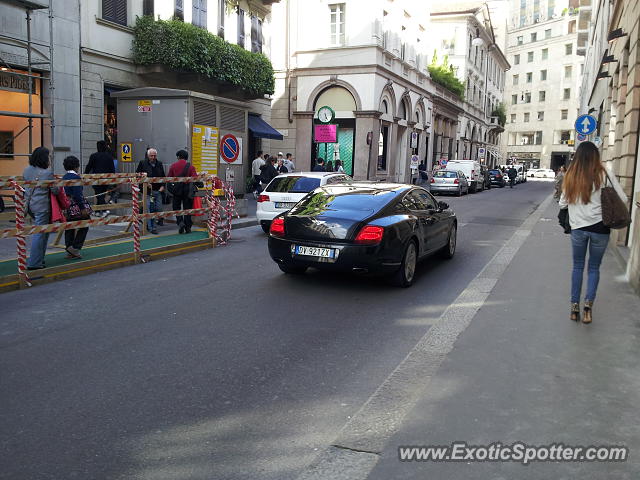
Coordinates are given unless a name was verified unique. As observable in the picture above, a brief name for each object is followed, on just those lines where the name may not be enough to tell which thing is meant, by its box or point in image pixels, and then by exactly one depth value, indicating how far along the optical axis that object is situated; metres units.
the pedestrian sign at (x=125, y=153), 17.09
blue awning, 24.78
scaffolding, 13.40
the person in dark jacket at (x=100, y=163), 14.17
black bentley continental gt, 7.52
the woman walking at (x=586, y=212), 6.03
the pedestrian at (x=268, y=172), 20.17
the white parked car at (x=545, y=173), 77.00
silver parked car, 31.58
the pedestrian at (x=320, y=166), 25.50
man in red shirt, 12.62
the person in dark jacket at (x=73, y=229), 8.99
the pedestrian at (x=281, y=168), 23.36
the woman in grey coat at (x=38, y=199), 8.27
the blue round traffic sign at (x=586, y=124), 18.23
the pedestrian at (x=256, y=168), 22.11
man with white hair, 13.43
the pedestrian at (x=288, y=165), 23.92
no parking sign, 15.41
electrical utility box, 16.56
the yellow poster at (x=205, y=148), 16.89
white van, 35.78
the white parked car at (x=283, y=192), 13.04
